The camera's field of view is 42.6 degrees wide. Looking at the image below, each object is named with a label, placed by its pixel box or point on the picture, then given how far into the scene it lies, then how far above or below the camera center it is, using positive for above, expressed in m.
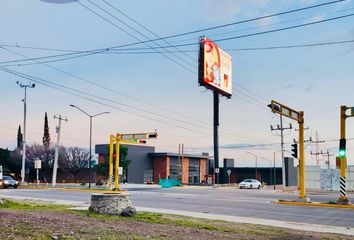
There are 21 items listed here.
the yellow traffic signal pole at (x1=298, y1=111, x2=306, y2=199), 27.98 +0.87
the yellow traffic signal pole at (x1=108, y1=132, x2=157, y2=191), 40.44 +2.64
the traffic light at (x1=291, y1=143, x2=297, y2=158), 33.26 +1.38
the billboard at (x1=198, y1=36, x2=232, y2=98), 66.50 +15.52
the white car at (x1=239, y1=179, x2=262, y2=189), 61.31 -2.10
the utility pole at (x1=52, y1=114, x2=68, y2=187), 53.78 +3.26
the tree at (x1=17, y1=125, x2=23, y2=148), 92.06 +6.00
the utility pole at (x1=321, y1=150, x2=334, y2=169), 105.15 +3.29
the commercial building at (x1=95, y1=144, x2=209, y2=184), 84.94 +0.60
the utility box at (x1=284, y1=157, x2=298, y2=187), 81.31 -0.60
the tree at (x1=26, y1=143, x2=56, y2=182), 81.88 +1.64
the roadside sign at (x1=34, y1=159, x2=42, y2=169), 53.56 +0.35
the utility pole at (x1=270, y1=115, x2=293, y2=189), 61.10 +5.78
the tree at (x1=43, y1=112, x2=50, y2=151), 95.79 +7.13
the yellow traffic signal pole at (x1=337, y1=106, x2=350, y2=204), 26.44 +0.19
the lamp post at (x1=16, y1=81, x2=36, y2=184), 59.92 +7.98
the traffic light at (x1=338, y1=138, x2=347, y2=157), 26.91 +1.25
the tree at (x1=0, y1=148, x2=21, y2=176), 80.12 +1.01
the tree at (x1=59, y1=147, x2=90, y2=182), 81.31 +1.13
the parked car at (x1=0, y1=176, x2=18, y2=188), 48.94 -1.75
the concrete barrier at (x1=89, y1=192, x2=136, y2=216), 14.40 -1.17
